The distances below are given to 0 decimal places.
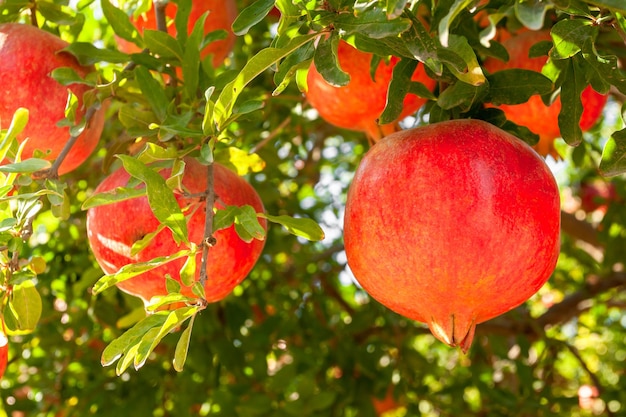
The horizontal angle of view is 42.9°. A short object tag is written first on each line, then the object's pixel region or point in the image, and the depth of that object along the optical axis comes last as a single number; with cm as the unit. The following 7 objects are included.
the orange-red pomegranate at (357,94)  132
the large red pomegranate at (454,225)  94
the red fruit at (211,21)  165
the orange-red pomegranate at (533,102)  140
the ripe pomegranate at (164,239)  112
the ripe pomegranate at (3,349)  110
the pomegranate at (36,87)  127
